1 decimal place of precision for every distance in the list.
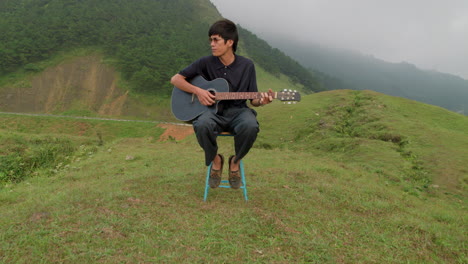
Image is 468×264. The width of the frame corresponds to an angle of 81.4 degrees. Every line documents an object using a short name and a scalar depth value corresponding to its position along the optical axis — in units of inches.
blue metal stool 186.1
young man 174.7
